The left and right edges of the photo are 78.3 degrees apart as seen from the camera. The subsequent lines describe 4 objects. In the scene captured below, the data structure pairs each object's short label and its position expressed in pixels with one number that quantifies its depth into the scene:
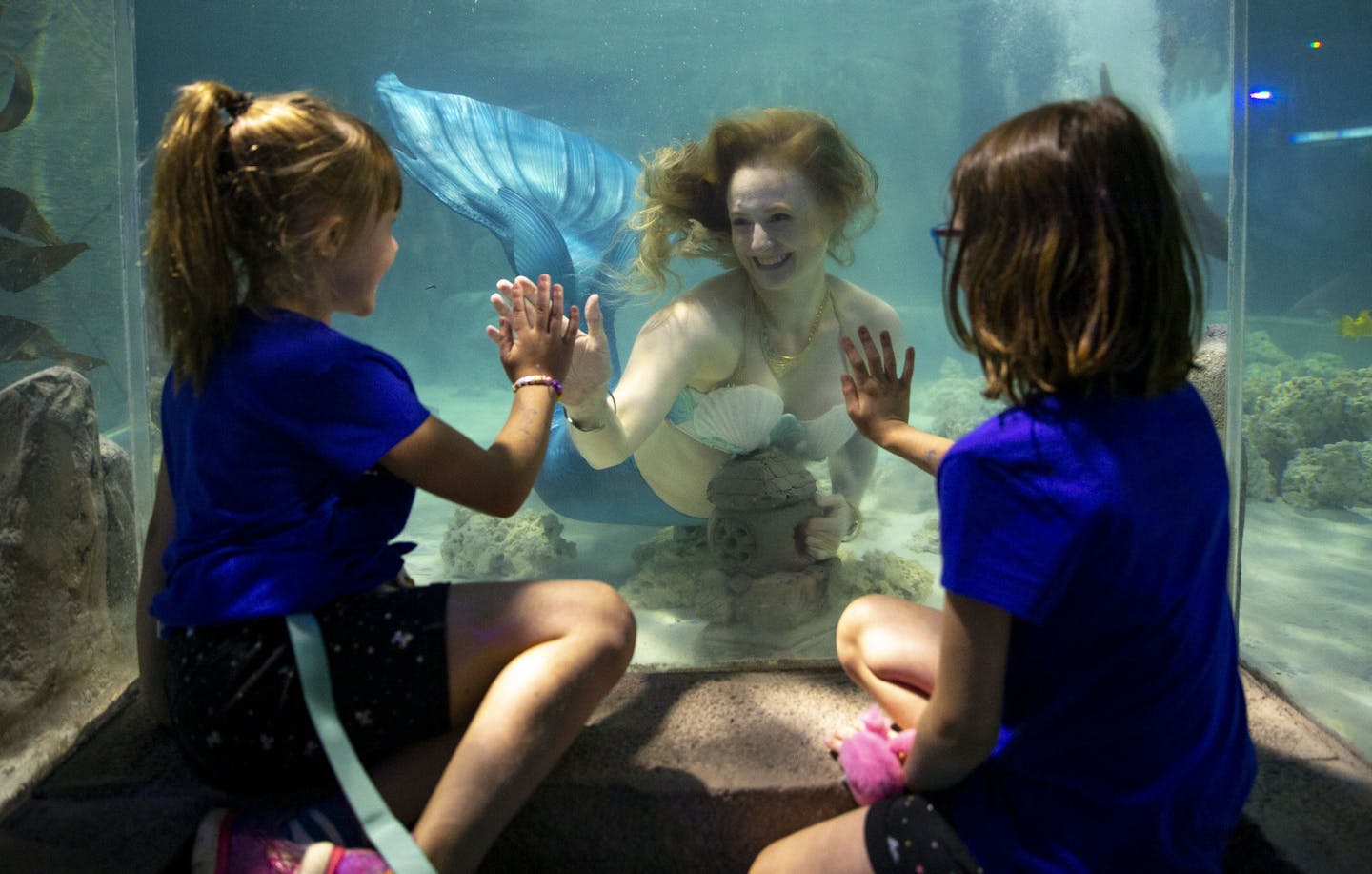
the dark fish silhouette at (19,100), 2.25
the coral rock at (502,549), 3.94
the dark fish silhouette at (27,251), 2.22
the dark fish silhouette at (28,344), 2.21
